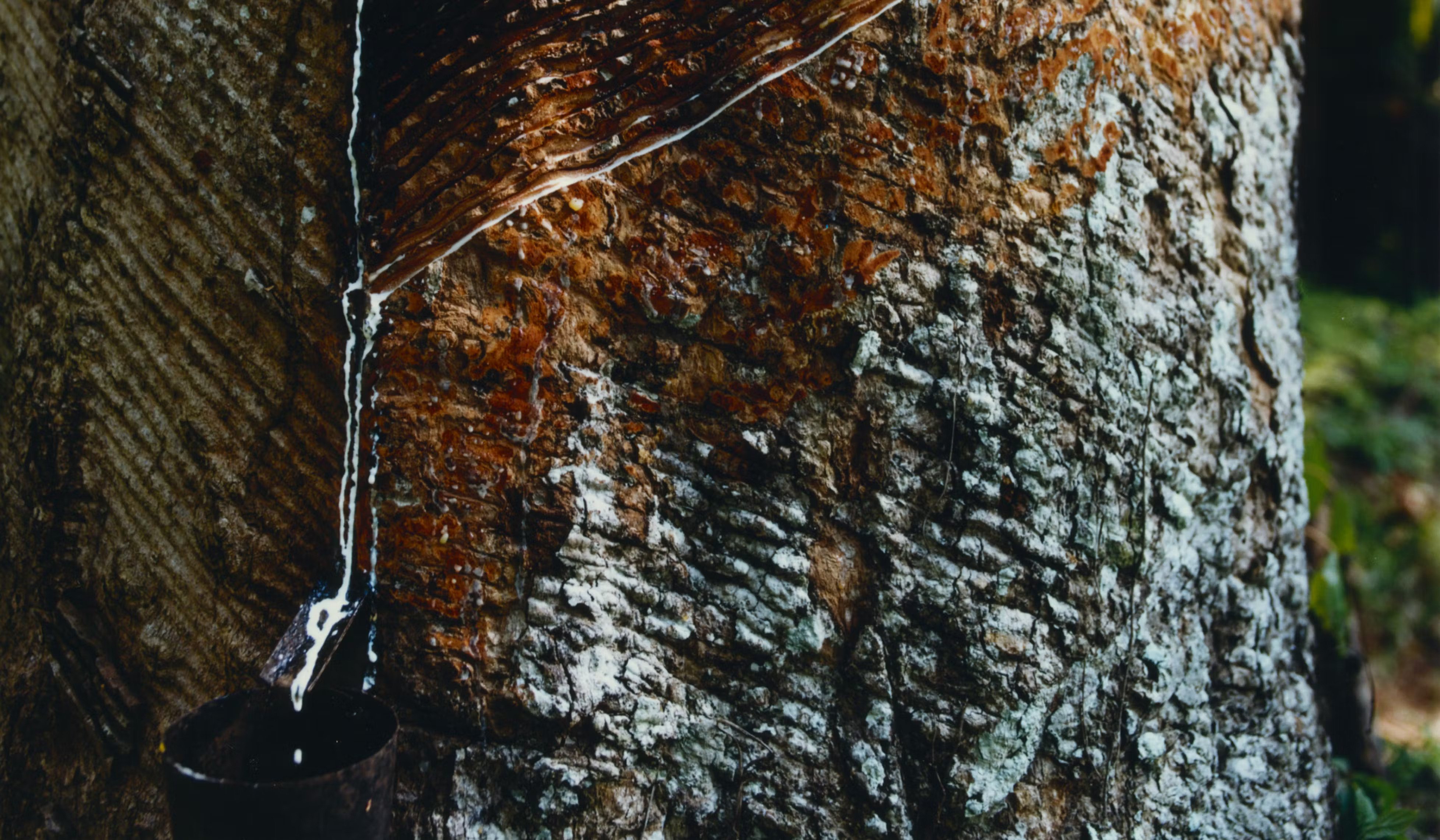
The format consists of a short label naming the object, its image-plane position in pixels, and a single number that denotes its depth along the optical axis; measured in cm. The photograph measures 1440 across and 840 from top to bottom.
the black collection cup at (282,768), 69
